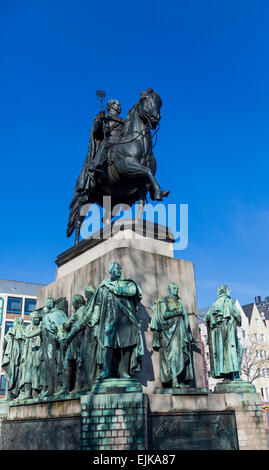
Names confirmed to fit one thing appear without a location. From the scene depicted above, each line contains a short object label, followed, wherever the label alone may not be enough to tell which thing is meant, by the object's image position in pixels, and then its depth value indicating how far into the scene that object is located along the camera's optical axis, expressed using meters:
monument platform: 7.49
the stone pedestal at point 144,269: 9.62
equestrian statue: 11.57
